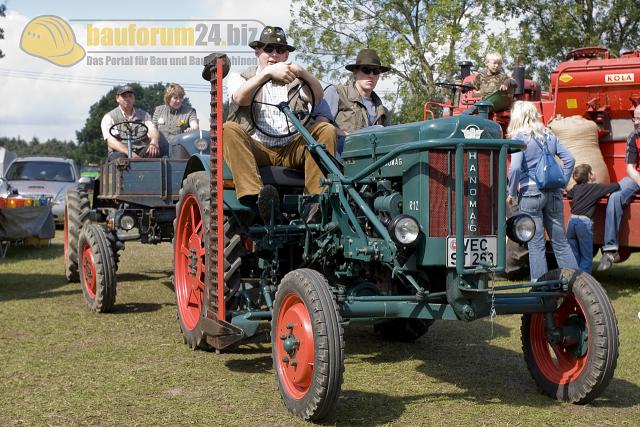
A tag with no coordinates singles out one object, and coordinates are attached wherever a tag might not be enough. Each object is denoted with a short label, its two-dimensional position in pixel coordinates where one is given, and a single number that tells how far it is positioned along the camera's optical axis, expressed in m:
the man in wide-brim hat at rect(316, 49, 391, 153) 5.76
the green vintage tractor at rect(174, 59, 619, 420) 3.87
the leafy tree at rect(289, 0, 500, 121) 21.50
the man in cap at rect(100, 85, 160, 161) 8.49
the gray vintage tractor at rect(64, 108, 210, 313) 7.04
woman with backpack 6.67
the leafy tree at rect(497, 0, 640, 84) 24.94
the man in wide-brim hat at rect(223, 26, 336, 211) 4.91
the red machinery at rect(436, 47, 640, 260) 8.55
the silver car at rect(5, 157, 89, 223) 16.23
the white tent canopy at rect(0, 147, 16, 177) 27.12
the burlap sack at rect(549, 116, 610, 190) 8.61
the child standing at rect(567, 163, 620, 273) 8.24
